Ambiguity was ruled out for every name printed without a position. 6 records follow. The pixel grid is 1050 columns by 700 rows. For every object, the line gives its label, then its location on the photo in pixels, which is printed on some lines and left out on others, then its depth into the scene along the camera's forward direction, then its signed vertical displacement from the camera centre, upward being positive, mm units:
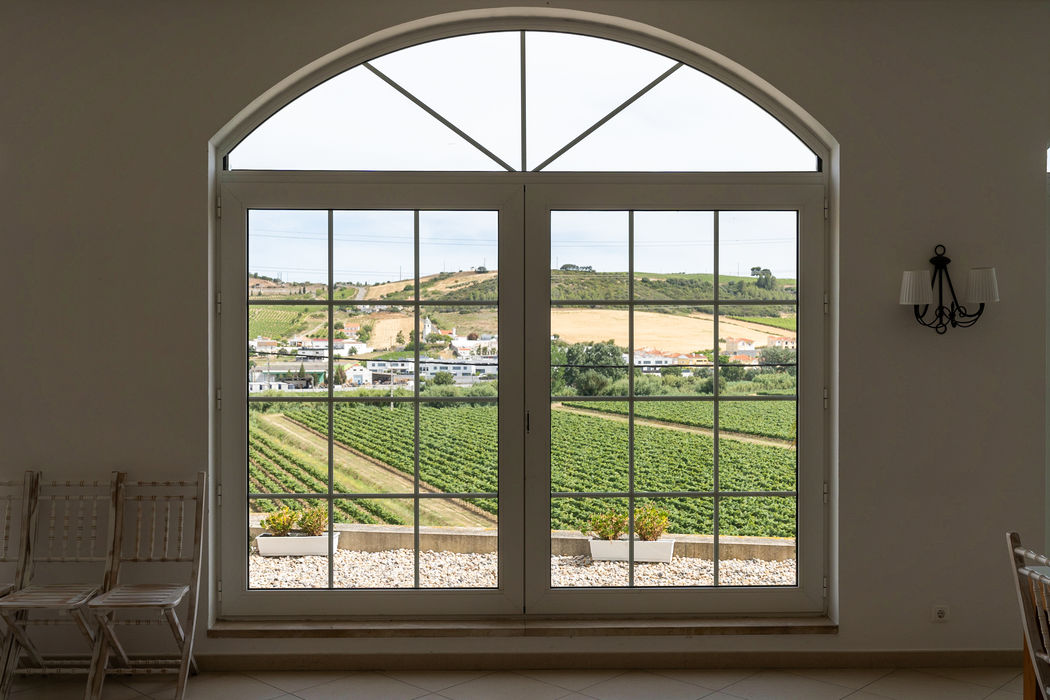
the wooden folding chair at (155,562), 3379 -1010
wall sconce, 3701 +265
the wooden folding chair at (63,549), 3592 -950
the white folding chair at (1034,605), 2465 -808
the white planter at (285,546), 3953 -992
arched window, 3938 +39
